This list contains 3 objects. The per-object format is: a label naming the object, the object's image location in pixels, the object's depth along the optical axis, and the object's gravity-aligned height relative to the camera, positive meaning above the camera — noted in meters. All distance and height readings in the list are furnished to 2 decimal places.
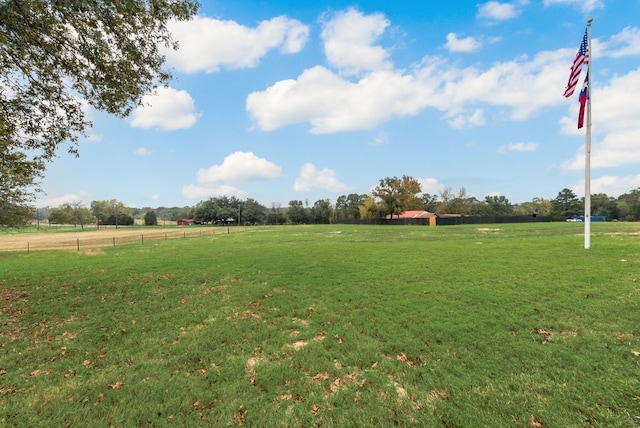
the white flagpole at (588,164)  13.50 +2.30
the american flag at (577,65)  12.80 +6.39
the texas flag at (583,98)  13.48 +5.21
